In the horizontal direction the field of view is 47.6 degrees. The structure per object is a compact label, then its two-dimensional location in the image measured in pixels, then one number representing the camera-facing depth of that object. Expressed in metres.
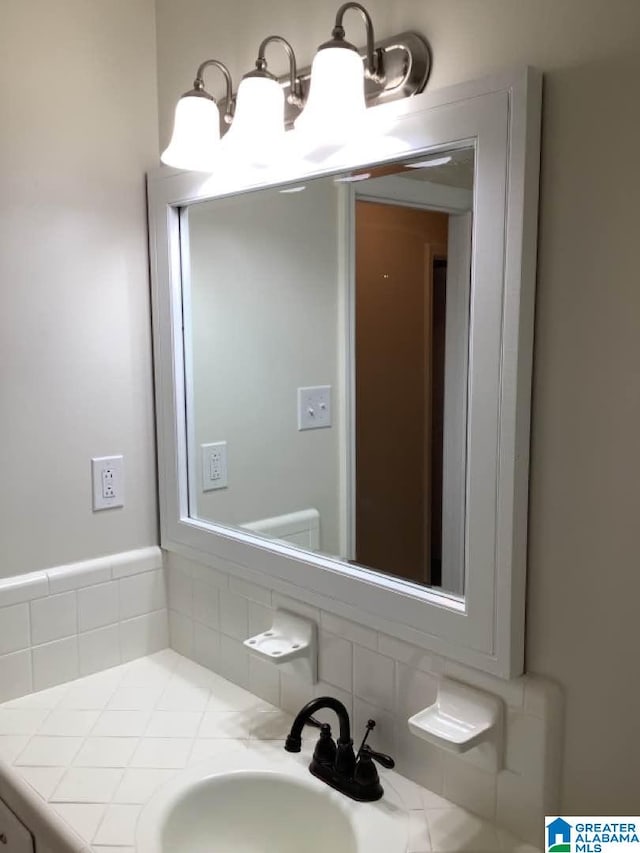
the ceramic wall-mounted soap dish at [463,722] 1.06
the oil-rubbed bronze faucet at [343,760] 1.17
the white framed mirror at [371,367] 1.02
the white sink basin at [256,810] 1.15
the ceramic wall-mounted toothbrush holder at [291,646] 1.35
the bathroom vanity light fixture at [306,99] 1.10
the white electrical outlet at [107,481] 1.60
